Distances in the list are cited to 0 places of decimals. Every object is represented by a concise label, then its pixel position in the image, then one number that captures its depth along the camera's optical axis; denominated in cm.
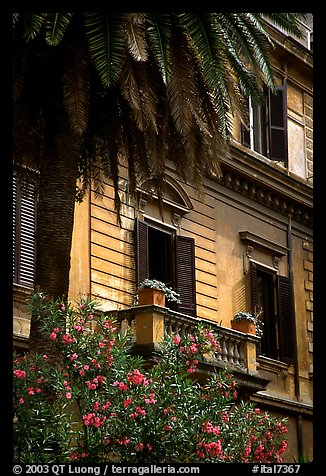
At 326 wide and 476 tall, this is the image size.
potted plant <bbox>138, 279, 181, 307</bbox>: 1980
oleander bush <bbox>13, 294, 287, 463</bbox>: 1268
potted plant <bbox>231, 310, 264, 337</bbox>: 2298
